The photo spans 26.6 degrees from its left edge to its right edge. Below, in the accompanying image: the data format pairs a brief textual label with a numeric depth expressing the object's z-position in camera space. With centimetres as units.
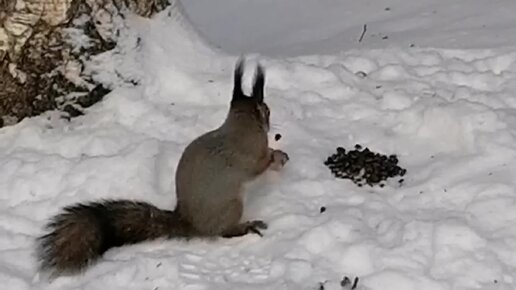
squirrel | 324
